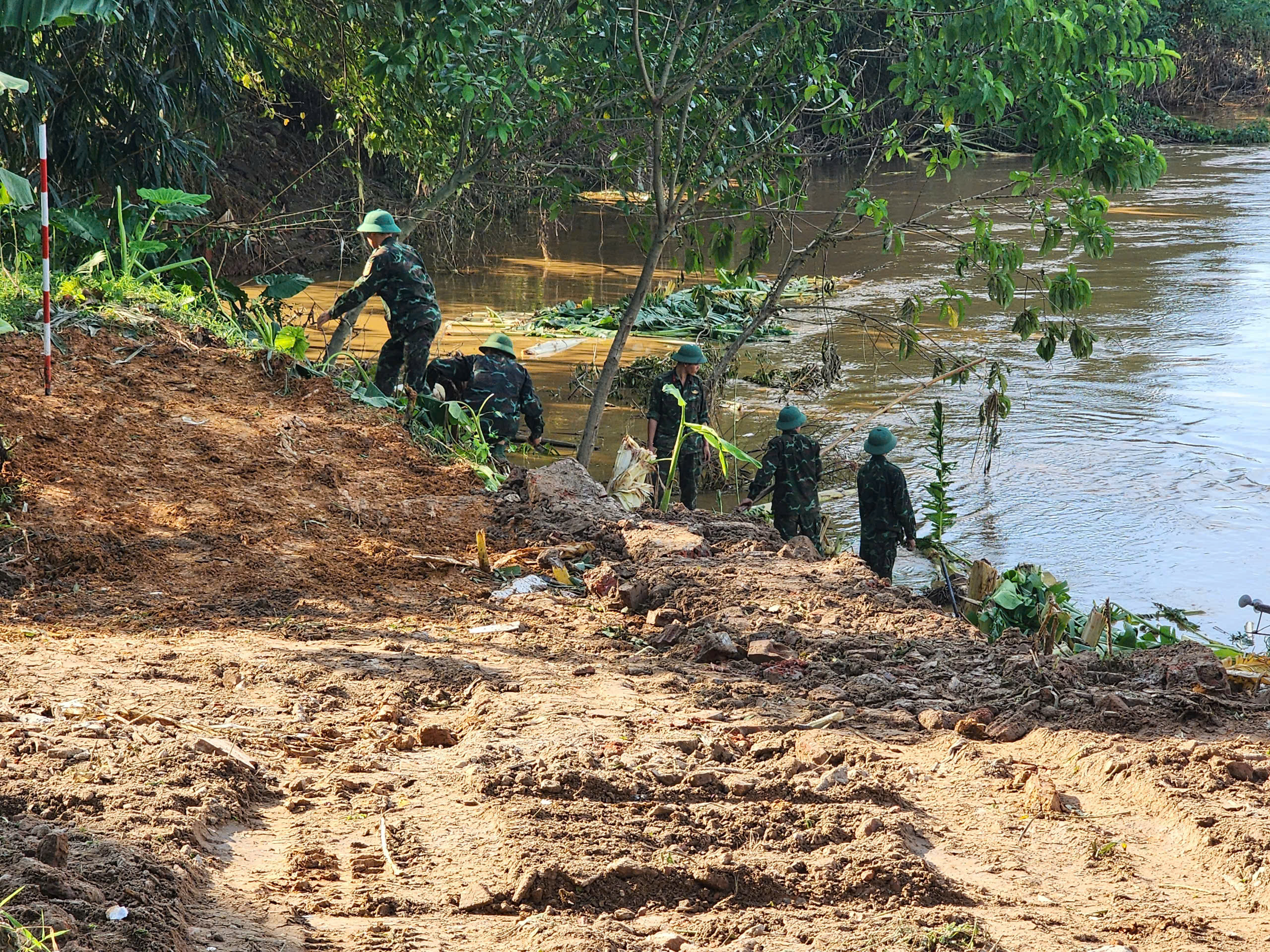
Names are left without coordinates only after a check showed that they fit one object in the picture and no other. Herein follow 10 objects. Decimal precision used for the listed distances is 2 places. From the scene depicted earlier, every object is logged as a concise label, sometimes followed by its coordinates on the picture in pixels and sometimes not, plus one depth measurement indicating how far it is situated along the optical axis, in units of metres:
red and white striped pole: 13.38
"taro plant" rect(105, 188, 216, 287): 17.39
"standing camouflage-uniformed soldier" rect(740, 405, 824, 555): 17.09
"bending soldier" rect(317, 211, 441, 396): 17.75
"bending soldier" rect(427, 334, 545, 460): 17.50
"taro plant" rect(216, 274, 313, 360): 16.05
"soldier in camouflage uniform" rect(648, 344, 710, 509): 19.44
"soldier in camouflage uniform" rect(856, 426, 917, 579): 16.33
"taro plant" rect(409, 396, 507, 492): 15.56
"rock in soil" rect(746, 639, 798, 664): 10.52
